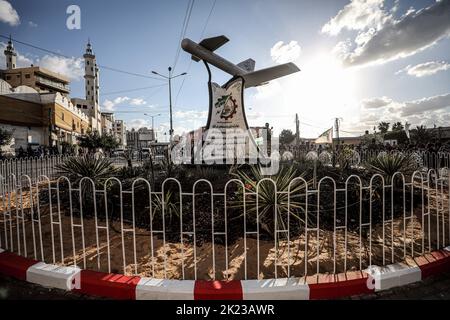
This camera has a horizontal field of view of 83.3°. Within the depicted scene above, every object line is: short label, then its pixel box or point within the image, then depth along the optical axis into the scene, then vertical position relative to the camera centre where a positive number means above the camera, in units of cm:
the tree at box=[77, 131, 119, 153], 3634 +271
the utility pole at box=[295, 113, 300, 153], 3799 +407
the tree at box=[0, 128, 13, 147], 2430 +253
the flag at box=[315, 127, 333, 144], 1145 +67
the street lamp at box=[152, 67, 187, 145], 2577 +698
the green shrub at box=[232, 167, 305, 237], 402 -85
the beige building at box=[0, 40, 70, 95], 5221 +1835
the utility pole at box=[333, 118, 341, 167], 4322 +463
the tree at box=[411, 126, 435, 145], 2361 +134
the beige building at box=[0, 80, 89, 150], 3216 +639
